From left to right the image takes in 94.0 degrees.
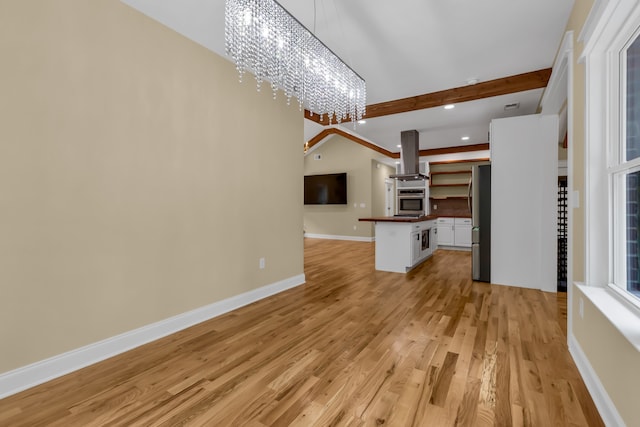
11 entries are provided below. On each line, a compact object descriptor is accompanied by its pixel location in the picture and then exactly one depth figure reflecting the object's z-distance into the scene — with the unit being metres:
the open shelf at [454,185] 8.35
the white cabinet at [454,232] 7.27
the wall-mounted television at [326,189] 9.19
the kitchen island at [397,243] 4.89
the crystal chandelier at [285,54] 2.19
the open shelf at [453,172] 8.31
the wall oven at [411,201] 7.25
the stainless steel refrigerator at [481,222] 4.32
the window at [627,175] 1.57
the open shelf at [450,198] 8.28
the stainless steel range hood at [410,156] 6.15
